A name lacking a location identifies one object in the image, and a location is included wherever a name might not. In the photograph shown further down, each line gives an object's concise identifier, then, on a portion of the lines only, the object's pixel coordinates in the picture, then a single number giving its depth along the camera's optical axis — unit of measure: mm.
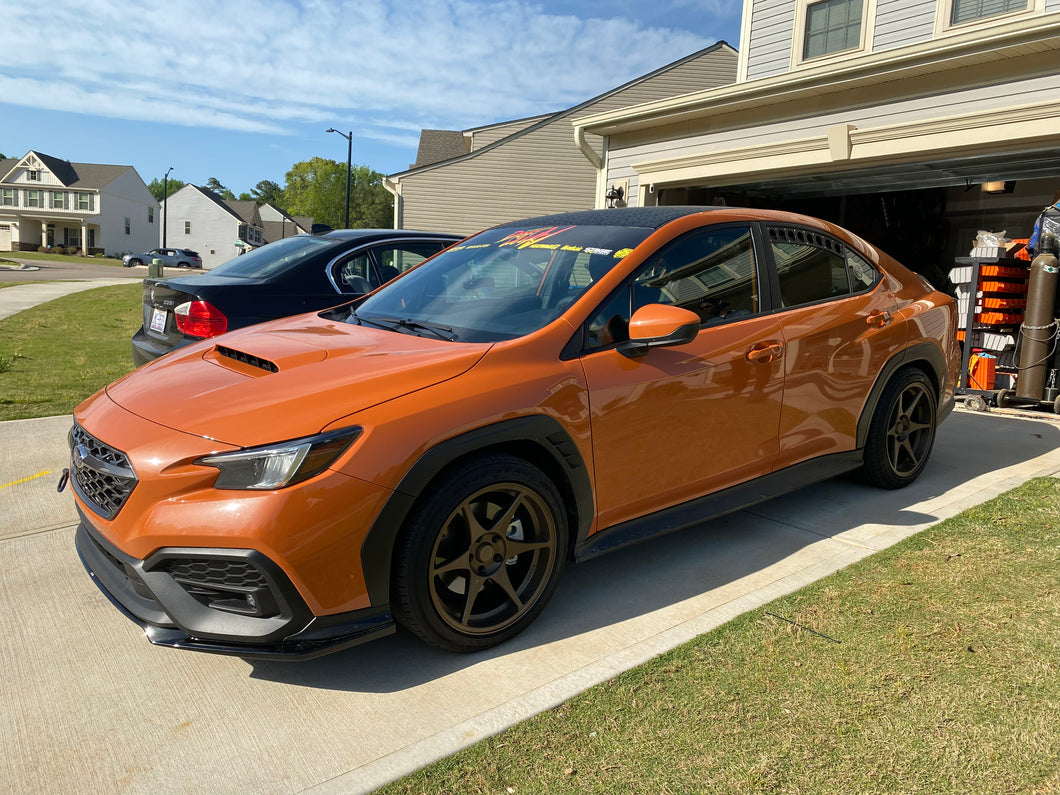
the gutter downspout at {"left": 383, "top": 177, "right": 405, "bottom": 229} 22250
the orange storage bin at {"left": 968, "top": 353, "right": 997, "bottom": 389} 8234
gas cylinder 7461
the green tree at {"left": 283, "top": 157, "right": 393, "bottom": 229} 83812
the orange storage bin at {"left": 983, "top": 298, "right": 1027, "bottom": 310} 8258
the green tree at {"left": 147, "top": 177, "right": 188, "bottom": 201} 129025
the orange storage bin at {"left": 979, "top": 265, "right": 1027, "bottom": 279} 8163
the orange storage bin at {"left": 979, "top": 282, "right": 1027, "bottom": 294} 8195
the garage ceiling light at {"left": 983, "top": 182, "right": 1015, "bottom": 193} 11078
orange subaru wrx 2412
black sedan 5246
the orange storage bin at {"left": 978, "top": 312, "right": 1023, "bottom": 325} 8227
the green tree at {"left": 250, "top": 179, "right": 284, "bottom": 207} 146500
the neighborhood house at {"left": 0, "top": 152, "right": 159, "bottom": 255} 67250
